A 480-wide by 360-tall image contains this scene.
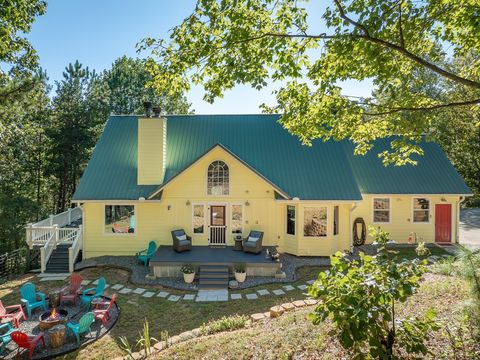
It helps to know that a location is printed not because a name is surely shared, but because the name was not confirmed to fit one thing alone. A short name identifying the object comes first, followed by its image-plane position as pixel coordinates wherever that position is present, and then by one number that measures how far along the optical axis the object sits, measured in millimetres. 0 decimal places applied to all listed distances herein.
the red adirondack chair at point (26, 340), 7102
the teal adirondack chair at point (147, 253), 13535
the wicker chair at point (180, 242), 13664
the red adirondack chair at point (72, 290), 9998
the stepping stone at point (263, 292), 10750
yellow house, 14469
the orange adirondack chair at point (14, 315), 8484
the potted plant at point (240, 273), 11836
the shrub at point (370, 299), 3375
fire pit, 8297
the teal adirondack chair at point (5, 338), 7480
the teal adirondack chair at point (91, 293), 9633
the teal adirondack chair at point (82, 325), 7763
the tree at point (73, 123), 25062
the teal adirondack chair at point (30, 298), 9438
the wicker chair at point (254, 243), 13555
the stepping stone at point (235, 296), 10459
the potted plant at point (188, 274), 11805
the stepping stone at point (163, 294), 10828
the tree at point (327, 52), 5371
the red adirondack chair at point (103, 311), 8722
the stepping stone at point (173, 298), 10531
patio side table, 14172
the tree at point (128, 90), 34188
